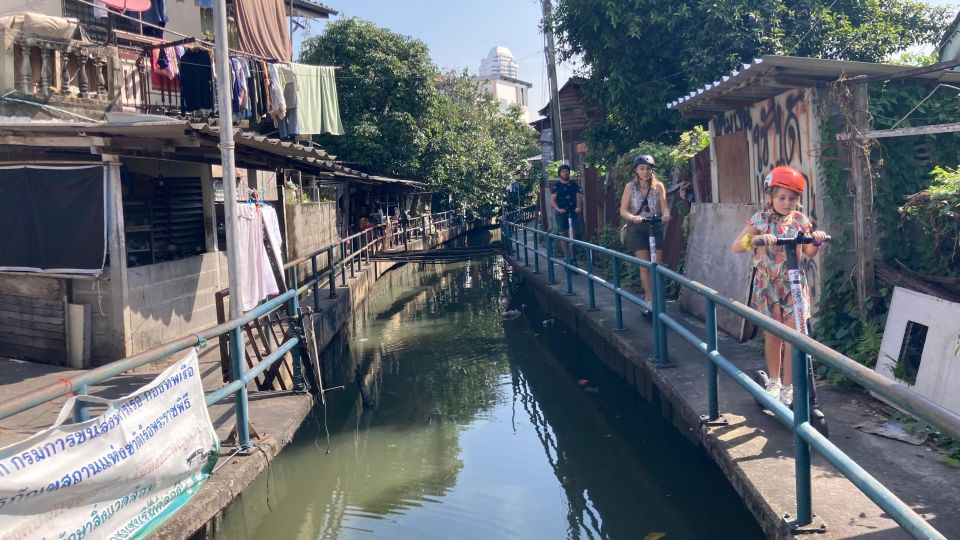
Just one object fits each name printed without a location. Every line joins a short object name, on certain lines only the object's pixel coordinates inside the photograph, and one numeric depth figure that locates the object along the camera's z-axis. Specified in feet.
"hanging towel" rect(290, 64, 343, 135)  56.39
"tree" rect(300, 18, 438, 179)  82.58
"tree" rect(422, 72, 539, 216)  92.73
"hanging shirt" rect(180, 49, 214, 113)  45.47
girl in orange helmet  15.60
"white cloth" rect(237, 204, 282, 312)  24.59
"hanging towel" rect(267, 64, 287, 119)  52.54
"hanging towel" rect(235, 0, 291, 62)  53.47
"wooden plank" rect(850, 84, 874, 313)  19.03
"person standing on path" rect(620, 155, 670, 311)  26.94
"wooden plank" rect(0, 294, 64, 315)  26.94
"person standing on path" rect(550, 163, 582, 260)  45.57
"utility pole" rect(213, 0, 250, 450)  20.63
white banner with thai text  9.18
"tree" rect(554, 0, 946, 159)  42.63
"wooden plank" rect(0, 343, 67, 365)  26.94
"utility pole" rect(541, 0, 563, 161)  66.90
